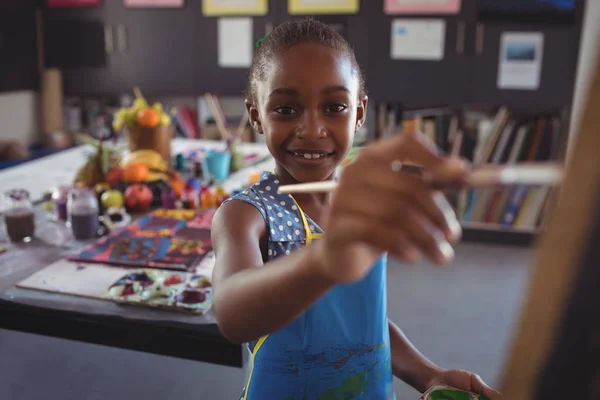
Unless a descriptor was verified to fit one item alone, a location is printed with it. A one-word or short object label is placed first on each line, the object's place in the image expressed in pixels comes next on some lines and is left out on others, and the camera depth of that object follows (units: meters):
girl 0.59
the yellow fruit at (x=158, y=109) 2.04
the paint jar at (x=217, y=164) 1.92
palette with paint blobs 1.02
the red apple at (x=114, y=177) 1.71
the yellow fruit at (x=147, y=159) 1.83
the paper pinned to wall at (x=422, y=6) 3.15
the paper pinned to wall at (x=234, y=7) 3.49
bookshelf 3.13
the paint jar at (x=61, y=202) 1.54
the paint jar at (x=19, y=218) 1.35
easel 0.25
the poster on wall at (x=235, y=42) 3.56
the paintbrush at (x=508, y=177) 0.31
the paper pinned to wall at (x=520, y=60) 3.08
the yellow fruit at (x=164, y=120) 2.01
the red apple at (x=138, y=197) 1.62
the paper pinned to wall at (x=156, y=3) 3.66
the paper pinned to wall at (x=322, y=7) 3.31
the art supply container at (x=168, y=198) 1.66
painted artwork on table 1.22
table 0.98
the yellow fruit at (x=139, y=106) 1.99
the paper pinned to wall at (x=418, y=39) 3.21
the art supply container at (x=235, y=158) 2.11
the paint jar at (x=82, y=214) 1.38
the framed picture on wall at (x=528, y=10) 3.02
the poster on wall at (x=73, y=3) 3.83
